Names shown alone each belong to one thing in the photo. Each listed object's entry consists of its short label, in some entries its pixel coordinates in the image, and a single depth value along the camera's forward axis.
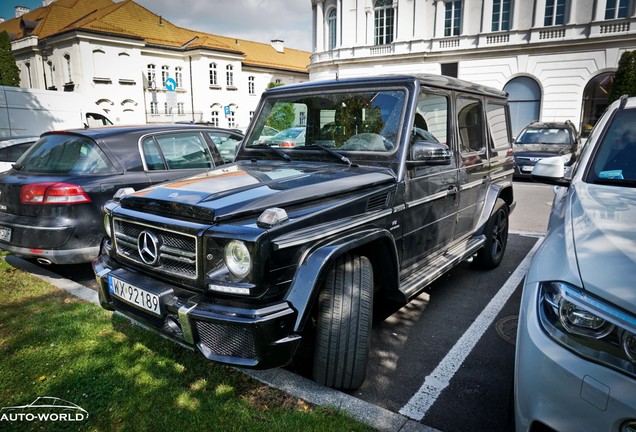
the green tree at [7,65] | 34.67
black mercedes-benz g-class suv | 2.33
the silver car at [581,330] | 1.61
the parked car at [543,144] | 13.20
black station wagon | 4.45
